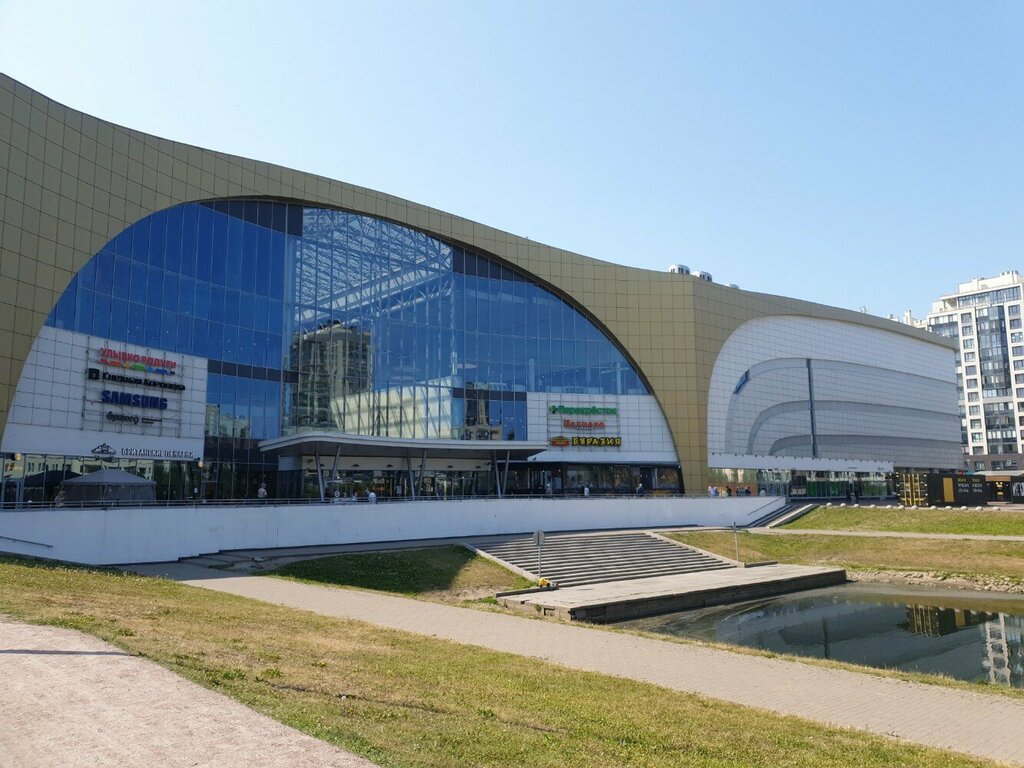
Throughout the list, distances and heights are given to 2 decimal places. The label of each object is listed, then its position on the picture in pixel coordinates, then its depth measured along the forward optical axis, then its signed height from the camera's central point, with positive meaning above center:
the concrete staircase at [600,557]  37.56 -4.57
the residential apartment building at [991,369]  143.50 +18.85
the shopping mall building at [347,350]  38.88 +8.87
